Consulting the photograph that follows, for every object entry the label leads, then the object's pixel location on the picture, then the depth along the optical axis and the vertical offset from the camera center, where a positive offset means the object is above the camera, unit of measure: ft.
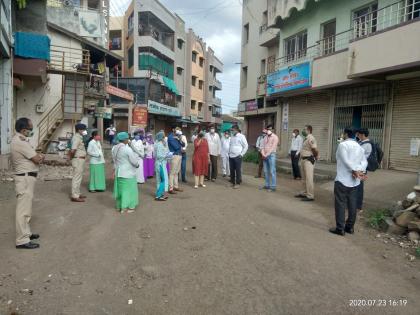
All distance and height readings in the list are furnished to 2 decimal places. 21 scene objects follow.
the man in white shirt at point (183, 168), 38.08 -3.45
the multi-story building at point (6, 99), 40.82 +3.66
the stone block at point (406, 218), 20.40 -4.22
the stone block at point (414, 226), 19.60 -4.50
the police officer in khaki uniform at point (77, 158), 27.77 -2.06
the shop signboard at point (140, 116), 64.44 +3.29
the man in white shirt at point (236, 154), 34.78 -1.54
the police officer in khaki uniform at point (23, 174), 16.87 -2.11
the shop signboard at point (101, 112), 73.84 +4.50
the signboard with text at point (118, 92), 67.15 +7.96
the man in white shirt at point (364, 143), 23.25 +0.00
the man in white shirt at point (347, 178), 19.65 -1.96
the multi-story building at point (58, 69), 51.13 +10.36
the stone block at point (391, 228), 20.60 -4.93
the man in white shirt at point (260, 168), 43.39 -3.55
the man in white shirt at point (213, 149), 39.14 -1.28
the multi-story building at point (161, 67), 109.91 +25.24
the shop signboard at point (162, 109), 112.32 +9.02
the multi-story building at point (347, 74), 36.83 +8.40
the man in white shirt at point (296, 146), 41.27 -0.66
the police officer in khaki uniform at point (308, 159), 28.04 -1.44
